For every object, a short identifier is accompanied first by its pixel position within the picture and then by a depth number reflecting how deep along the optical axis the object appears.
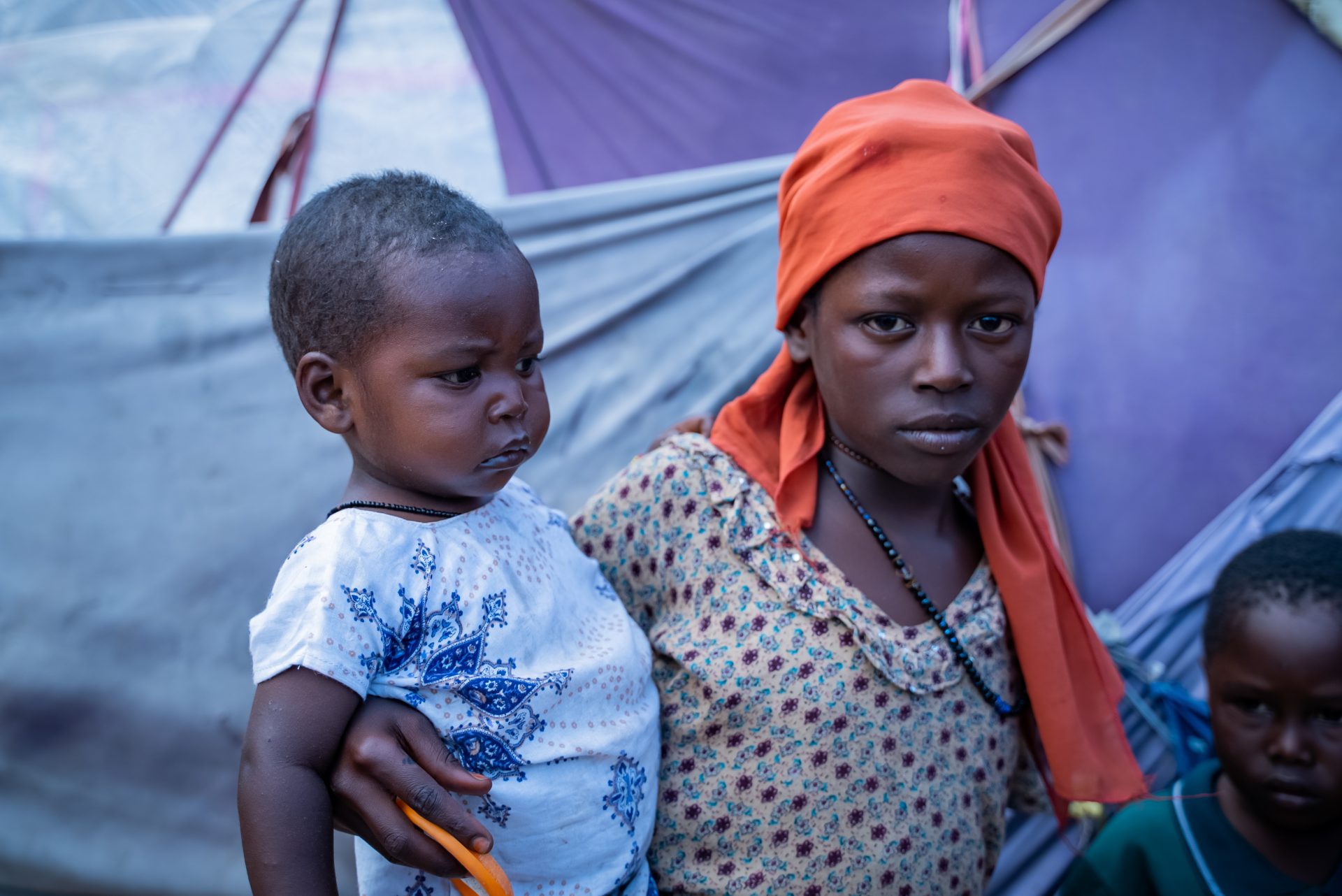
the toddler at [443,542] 0.93
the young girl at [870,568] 1.20
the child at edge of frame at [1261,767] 1.49
